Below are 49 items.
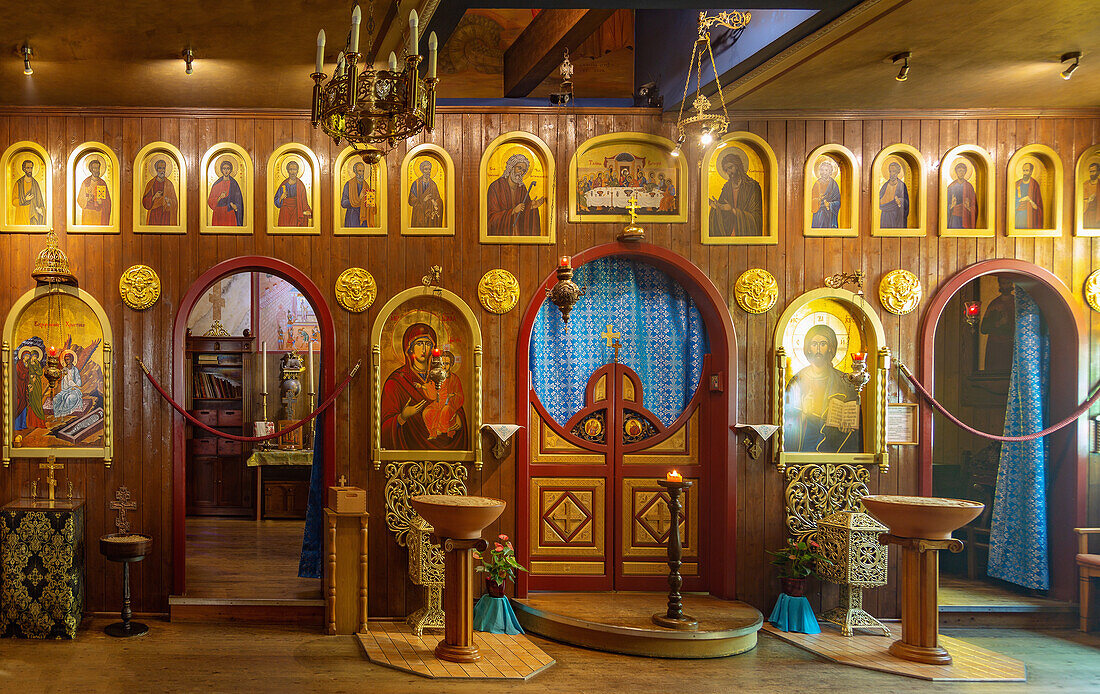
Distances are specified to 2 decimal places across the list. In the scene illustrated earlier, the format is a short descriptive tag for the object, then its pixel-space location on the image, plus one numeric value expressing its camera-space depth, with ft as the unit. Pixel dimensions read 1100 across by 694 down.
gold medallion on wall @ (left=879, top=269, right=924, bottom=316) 22.90
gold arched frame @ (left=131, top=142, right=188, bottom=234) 22.48
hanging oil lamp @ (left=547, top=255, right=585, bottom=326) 20.79
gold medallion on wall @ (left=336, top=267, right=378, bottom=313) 22.54
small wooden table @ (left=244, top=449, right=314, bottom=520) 36.14
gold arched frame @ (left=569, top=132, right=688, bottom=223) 23.00
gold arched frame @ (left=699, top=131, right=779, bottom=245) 23.06
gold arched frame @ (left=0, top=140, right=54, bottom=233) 22.38
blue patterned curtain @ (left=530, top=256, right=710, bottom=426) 23.97
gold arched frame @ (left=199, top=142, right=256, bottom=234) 22.56
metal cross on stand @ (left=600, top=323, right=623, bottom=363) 24.07
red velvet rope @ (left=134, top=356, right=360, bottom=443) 22.01
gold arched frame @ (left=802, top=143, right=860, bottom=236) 23.03
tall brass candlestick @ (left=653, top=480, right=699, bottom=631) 19.02
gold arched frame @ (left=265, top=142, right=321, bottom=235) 22.62
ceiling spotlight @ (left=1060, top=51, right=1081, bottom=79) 18.83
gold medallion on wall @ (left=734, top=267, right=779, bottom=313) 22.97
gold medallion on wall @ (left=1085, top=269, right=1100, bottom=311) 22.86
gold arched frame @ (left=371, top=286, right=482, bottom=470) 22.35
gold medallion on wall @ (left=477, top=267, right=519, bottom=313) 22.74
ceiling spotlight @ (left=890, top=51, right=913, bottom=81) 18.92
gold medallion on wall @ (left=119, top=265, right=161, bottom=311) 22.31
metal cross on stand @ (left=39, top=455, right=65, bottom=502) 21.80
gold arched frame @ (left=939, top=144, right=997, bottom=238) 22.99
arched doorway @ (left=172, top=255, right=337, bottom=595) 22.31
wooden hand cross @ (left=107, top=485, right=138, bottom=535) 21.84
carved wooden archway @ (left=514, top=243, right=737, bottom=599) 22.63
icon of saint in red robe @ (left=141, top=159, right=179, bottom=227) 22.57
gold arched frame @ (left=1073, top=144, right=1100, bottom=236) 22.98
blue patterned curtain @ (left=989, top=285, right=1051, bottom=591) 23.20
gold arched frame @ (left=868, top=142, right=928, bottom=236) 23.00
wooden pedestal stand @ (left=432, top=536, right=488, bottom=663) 18.39
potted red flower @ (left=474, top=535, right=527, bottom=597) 21.01
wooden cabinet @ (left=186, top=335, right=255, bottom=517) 38.32
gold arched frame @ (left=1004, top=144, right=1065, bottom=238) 22.95
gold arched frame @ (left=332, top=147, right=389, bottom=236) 22.66
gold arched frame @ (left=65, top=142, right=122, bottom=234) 22.43
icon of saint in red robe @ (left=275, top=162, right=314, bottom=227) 22.75
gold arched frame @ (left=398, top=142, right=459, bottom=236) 22.74
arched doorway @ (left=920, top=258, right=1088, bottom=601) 22.77
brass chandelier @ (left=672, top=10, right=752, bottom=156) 18.65
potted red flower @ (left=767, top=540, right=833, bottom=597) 21.59
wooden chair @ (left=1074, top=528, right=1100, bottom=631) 21.83
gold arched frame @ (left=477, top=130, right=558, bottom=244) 22.85
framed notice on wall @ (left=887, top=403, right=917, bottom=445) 22.88
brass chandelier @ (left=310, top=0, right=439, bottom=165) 11.95
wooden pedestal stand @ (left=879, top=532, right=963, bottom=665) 18.76
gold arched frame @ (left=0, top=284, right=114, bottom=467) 22.12
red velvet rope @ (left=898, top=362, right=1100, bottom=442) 22.44
